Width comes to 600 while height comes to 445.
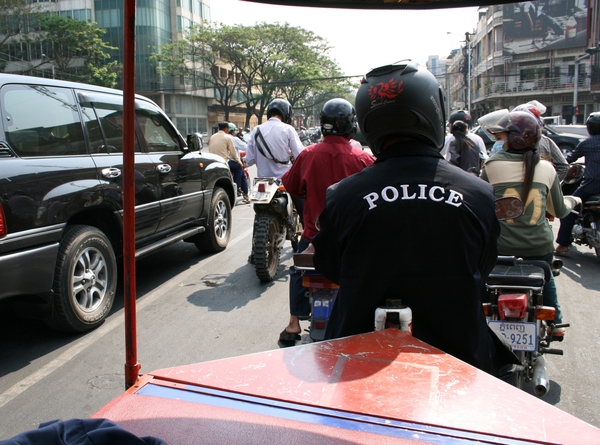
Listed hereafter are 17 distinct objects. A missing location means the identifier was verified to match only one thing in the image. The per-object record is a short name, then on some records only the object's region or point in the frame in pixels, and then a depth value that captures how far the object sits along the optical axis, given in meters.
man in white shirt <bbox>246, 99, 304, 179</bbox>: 6.12
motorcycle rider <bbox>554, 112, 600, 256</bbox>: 6.54
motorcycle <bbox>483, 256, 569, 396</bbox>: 3.01
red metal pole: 1.67
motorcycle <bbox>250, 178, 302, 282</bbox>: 5.70
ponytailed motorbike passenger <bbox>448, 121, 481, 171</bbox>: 7.99
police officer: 1.89
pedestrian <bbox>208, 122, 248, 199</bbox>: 11.59
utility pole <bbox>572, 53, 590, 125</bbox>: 47.24
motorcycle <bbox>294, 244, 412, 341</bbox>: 3.26
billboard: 59.34
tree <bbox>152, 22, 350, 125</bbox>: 50.81
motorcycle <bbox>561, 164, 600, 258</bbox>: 6.56
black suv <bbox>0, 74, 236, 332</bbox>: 3.85
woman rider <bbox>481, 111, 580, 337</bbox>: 3.54
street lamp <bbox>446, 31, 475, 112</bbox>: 44.00
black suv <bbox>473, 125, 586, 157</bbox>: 23.19
